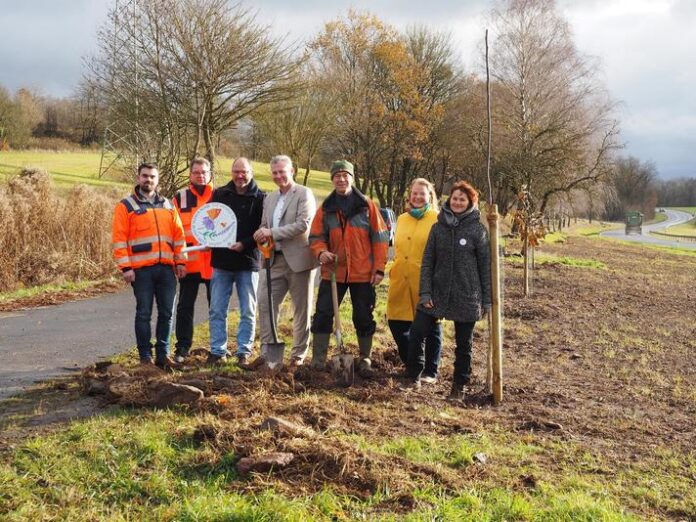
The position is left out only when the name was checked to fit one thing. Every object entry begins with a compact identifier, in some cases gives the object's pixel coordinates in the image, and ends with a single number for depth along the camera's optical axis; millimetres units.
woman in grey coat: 5758
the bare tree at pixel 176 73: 16953
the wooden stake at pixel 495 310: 5609
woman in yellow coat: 6230
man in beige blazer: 6031
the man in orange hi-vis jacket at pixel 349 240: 6012
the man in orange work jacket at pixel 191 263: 6522
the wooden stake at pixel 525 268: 12562
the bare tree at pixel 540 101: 26000
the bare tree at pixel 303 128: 31375
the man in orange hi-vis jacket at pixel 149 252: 5895
